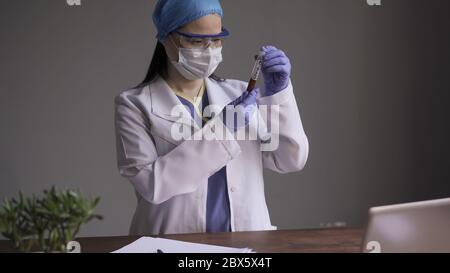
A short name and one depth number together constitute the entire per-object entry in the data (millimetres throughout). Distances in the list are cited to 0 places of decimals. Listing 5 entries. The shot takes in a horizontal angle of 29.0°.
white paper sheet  1936
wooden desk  1986
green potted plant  1589
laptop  1697
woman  2202
